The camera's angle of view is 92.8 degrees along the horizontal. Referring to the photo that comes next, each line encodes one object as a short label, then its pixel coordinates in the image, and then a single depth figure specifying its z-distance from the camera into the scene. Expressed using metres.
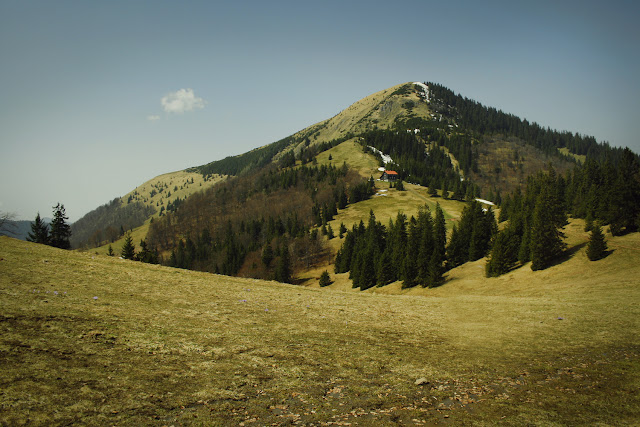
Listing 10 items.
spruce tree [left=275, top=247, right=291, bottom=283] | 101.06
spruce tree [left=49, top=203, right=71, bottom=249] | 71.14
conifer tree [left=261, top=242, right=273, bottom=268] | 118.18
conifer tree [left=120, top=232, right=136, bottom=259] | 57.75
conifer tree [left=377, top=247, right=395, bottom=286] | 69.75
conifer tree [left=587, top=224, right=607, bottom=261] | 41.00
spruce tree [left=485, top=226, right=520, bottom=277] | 50.53
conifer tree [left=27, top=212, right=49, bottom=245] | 67.56
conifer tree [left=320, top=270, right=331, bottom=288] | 89.06
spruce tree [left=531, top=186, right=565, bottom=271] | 45.72
